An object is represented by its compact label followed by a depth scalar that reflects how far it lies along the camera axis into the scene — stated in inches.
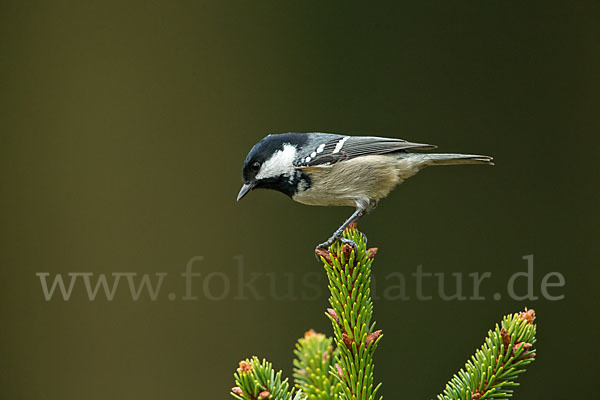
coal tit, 172.0
